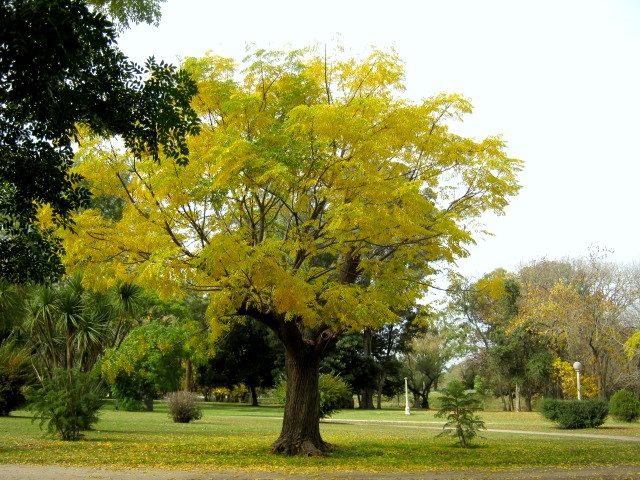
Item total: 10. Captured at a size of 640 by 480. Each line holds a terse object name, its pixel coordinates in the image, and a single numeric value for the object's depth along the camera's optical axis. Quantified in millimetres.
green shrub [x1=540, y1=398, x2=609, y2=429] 26594
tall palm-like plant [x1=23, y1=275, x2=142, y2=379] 30188
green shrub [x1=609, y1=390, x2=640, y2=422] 29609
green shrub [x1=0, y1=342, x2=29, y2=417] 26047
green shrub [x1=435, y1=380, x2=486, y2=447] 17156
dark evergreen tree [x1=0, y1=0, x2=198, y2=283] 5473
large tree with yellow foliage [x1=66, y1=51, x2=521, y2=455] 12492
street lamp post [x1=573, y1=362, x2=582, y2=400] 27906
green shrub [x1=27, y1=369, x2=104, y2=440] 17062
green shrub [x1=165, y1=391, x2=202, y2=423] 25938
